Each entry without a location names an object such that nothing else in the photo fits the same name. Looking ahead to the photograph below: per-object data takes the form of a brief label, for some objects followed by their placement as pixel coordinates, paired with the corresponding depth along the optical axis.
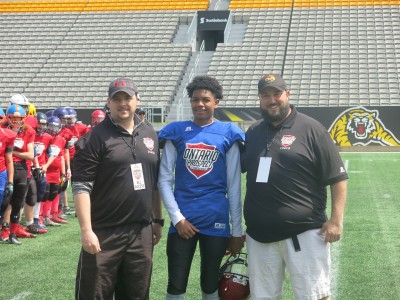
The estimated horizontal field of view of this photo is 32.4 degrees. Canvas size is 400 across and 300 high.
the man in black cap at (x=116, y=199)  3.96
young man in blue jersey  4.26
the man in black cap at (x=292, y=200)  4.00
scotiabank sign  33.47
